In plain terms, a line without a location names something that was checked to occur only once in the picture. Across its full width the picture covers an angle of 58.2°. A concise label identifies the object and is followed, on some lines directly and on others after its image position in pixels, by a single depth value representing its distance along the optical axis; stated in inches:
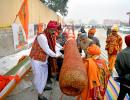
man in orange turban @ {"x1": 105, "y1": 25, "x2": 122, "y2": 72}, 144.6
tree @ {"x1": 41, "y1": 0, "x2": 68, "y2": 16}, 681.8
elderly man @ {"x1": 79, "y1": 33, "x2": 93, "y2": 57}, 119.6
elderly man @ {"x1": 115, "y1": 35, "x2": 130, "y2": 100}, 86.4
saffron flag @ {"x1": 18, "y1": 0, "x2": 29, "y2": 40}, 162.8
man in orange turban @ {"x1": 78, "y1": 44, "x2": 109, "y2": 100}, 77.3
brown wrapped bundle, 66.7
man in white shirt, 94.6
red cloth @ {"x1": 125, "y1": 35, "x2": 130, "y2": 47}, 88.8
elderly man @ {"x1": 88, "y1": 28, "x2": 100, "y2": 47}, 139.3
